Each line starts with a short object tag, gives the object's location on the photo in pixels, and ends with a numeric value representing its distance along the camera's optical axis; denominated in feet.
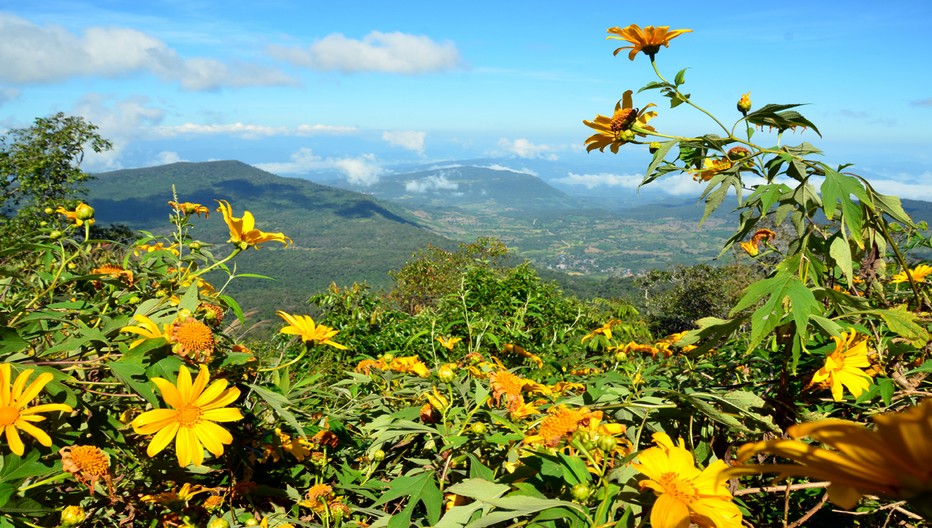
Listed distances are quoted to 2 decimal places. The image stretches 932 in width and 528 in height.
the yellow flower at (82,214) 5.28
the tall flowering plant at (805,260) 2.89
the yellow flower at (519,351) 6.22
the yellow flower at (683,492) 2.07
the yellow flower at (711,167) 3.98
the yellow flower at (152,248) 4.75
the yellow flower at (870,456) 0.96
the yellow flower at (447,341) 5.86
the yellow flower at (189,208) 5.47
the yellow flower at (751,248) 5.78
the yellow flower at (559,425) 2.99
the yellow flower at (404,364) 5.00
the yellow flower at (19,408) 2.55
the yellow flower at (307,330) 4.44
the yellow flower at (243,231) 4.26
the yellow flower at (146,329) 3.15
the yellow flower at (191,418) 2.86
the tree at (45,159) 63.62
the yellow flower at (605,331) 6.45
